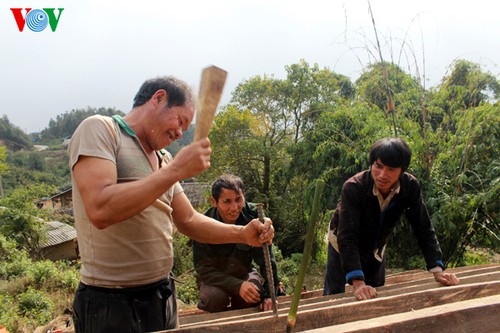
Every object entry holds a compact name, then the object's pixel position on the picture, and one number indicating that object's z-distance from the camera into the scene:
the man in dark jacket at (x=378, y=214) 2.59
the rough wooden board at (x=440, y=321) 1.21
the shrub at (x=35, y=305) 9.53
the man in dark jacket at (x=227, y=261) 3.12
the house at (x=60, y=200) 30.00
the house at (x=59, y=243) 18.80
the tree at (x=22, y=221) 16.98
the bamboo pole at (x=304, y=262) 1.38
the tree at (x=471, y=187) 5.35
